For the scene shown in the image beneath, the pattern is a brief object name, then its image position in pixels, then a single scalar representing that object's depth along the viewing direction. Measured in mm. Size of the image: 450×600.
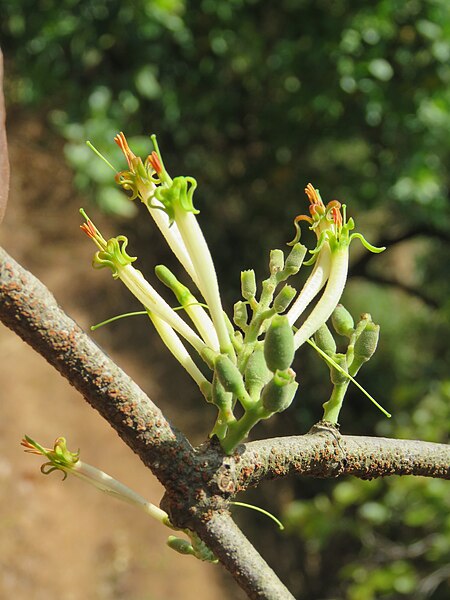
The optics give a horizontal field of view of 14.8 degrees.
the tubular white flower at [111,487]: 360
